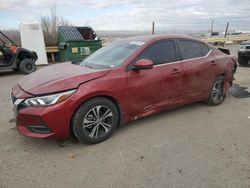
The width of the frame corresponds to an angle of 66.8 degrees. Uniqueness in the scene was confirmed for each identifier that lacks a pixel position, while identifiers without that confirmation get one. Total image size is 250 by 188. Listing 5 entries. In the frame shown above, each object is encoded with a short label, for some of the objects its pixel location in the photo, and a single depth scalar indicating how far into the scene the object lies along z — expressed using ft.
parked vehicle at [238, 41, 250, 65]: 26.77
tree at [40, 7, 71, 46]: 35.37
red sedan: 8.22
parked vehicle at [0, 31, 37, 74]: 23.69
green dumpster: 29.10
